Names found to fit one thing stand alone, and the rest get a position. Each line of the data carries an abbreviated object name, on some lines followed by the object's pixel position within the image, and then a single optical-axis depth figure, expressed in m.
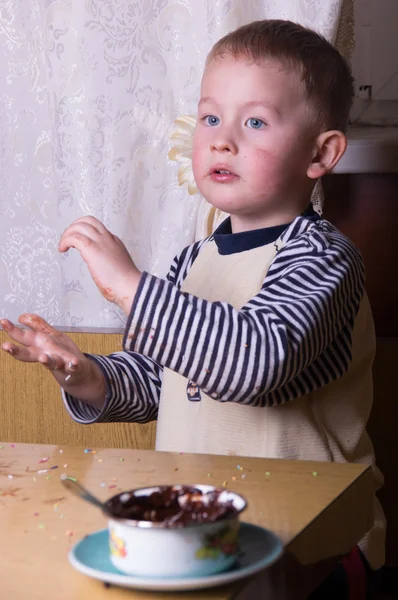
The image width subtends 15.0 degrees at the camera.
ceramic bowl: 0.94
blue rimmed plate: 0.94
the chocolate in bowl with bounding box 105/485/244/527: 0.97
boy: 1.32
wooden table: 0.96
